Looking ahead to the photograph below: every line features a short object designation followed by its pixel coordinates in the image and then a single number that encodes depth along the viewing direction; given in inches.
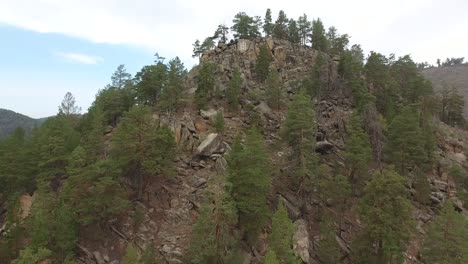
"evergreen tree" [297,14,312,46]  3789.4
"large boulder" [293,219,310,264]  1582.2
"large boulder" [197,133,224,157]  2015.3
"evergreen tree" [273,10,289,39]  3745.1
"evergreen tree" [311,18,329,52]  3649.1
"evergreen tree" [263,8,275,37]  3642.2
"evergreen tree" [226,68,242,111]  2437.3
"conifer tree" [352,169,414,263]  1348.9
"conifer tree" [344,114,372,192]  1843.0
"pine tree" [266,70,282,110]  2618.1
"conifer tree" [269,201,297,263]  1291.8
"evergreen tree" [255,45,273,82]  2965.1
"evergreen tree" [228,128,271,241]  1510.8
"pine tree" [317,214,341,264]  1485.0
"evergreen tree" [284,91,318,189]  1740.9
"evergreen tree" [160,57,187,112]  2196.1
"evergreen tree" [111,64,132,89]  2669.8
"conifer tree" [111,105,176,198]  1654.8
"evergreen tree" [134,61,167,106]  2293.3
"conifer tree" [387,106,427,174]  1980.8
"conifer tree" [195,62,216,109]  2338.3
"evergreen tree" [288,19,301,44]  3762.3
